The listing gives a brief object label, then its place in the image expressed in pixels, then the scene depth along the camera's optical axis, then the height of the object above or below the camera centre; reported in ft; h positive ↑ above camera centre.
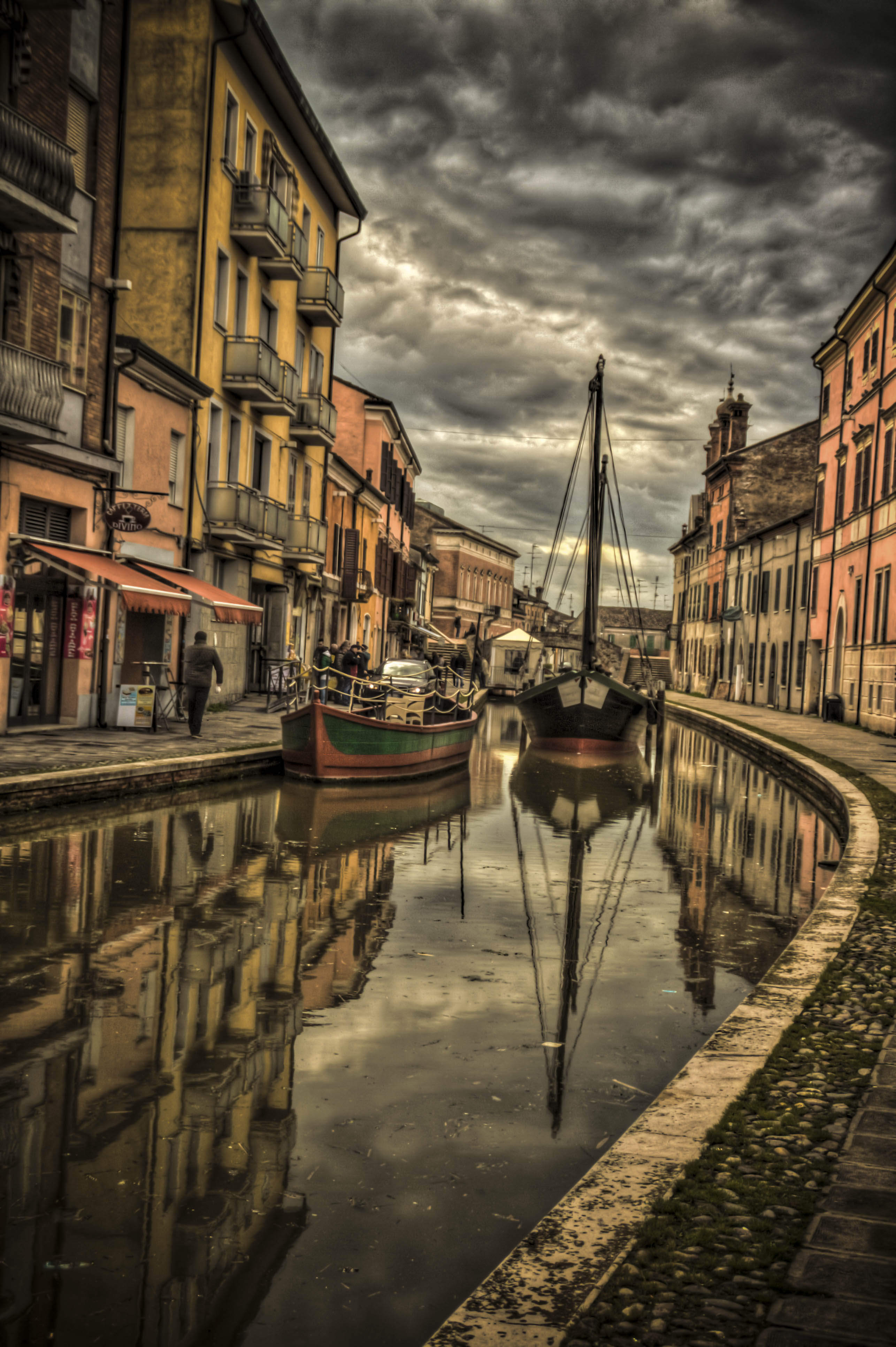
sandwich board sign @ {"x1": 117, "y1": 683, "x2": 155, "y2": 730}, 64.49 -3.22
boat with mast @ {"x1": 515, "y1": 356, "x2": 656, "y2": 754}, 81.56 -2.60
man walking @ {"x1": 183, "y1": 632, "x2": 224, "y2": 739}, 61.41 -1.06
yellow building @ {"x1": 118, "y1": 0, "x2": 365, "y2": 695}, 79.46 +29.41
